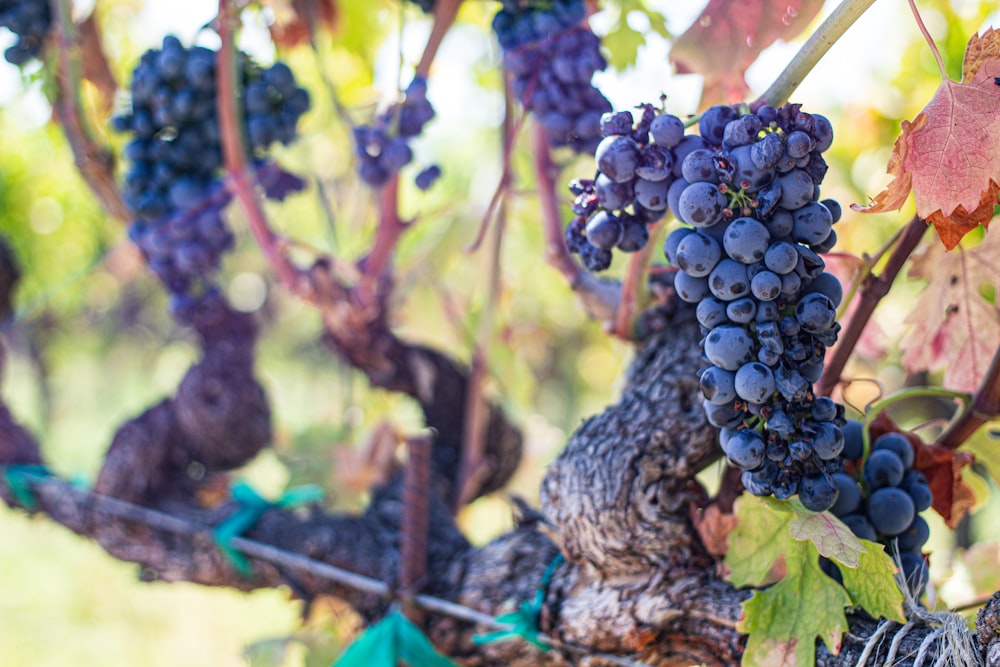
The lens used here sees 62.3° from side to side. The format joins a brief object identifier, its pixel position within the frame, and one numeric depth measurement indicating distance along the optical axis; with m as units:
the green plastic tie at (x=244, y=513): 1.16
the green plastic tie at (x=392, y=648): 0.94
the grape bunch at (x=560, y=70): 0.84
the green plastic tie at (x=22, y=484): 1.35
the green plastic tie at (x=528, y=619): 0.85
